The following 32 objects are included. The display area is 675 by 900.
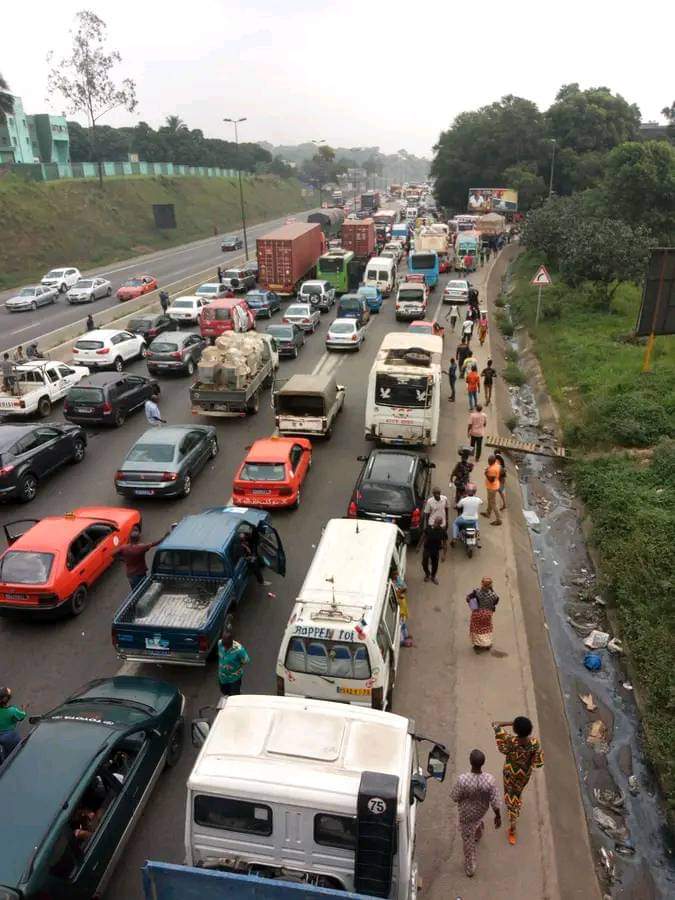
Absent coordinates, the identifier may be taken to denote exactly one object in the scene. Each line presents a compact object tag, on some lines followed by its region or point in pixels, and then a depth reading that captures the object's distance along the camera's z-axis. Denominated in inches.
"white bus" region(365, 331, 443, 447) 649.6
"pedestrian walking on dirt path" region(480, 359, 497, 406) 791.7
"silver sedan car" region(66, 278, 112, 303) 1533.7
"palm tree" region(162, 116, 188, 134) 4040.4
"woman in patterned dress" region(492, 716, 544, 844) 265.0
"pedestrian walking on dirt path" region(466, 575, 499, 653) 376.8
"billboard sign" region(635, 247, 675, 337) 721.0
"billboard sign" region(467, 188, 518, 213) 2714.1
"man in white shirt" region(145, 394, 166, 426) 706.4
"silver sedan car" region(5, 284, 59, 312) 1488.7
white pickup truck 753.6
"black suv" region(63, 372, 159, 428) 733.9
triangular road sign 961.5
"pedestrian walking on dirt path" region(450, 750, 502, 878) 250.7
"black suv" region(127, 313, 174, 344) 1129.4
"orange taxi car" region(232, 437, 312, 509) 551.5
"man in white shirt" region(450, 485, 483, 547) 484.7
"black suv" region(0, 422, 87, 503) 568.1
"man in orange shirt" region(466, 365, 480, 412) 745.6
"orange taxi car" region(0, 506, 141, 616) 406.3
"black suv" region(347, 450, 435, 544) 484.4
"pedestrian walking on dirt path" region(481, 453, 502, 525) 534.6
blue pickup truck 354.0
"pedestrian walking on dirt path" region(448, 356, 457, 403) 805.2
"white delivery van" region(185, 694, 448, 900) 207.0
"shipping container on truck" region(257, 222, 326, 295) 1441.9
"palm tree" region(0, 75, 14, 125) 1919.2
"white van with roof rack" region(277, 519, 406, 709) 307.3
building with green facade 3129.9
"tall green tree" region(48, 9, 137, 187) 2517.2
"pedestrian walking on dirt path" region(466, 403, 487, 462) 631.8
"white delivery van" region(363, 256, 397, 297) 1520.7
